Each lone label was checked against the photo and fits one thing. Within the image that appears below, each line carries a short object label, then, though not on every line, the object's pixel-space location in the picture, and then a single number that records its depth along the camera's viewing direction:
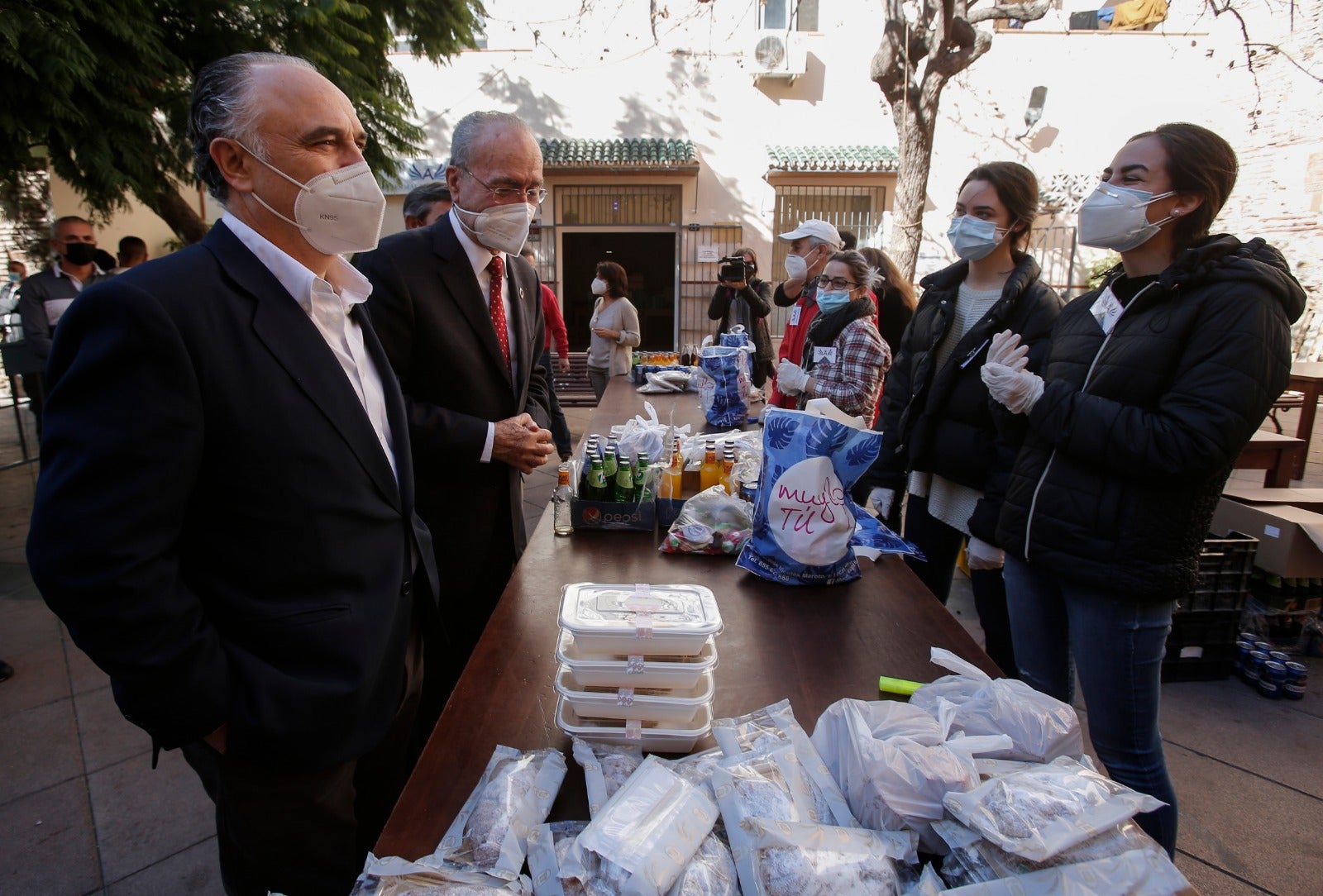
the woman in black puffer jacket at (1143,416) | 1.59
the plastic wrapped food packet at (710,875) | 0.92
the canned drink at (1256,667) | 3.28
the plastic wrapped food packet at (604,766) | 1.10
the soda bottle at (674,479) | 2.47
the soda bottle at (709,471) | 2.67
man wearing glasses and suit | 2.15
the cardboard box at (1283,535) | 3.46
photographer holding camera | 6.44
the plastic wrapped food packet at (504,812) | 0.99
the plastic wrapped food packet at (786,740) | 1.06
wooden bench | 10.16
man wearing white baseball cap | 4.41
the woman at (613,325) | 7.41
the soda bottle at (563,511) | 2.31
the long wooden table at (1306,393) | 6.06
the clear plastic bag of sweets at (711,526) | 2.13
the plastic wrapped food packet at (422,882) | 0.91
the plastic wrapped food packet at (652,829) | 0.90
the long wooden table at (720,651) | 1.20
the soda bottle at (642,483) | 2.30
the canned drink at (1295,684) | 3.20
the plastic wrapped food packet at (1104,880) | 0.87
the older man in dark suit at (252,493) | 1.09
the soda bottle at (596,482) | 2.29
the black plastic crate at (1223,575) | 3.32
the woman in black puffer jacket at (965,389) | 2.35
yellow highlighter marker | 1.41
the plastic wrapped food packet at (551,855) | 0.93
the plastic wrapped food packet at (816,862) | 0.91
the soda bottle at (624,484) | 2.28
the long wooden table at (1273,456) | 4.45
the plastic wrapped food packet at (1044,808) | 0.90
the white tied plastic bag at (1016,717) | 1.12
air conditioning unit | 11.98
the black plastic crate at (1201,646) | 3.32
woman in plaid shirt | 3.27
